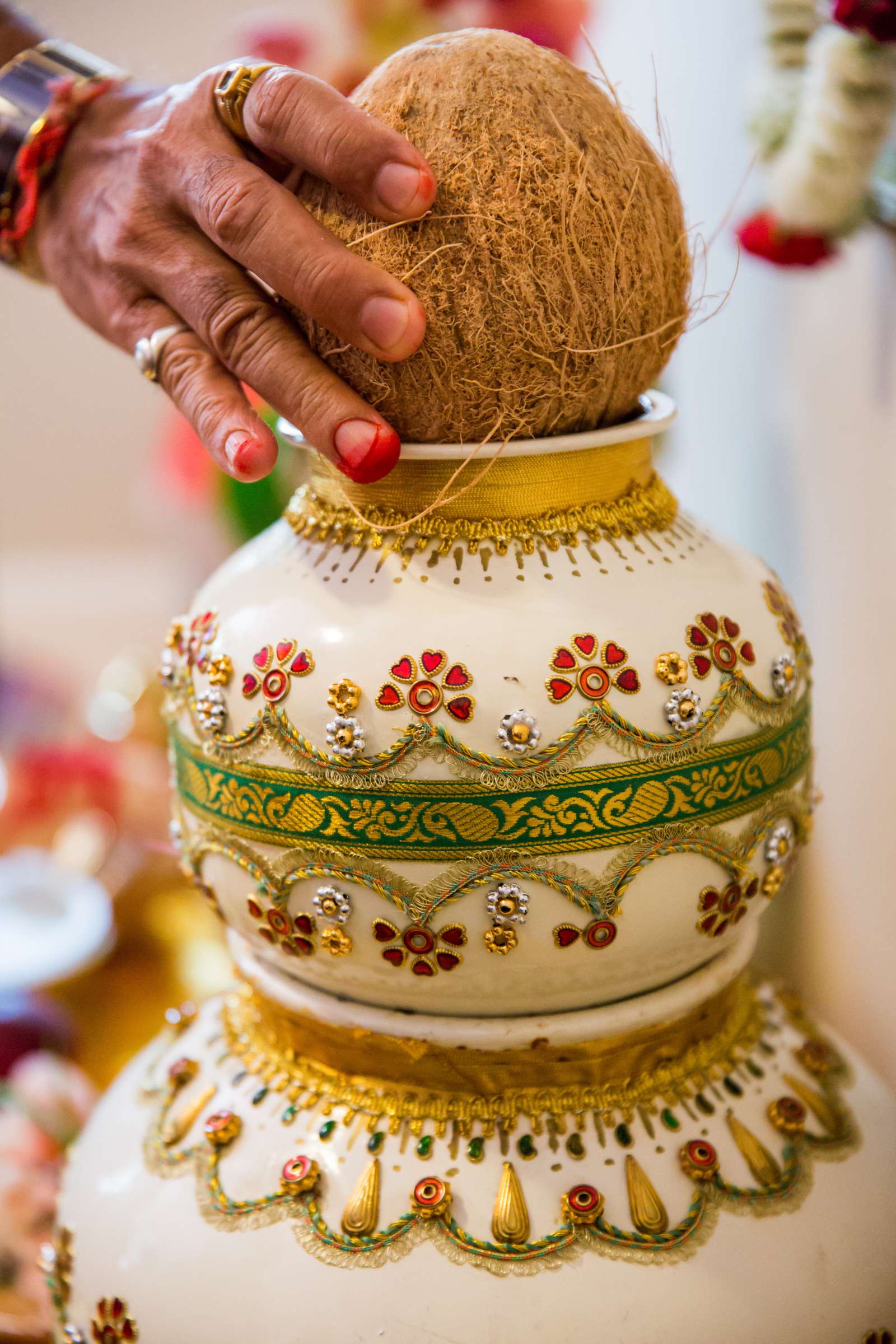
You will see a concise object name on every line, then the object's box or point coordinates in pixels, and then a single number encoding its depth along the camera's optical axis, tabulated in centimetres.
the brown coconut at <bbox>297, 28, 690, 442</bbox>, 47
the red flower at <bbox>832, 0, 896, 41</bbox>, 58
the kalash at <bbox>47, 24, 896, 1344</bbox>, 48
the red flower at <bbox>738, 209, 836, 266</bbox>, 74
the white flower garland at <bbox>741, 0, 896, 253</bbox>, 63
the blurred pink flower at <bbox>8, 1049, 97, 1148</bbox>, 85
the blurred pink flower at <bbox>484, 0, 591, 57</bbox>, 115
